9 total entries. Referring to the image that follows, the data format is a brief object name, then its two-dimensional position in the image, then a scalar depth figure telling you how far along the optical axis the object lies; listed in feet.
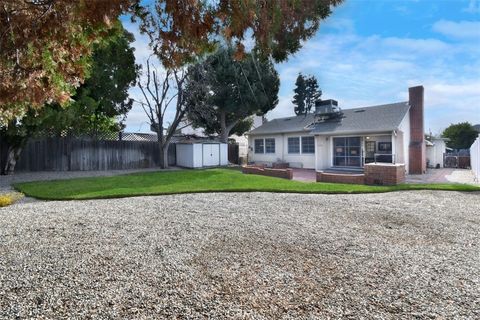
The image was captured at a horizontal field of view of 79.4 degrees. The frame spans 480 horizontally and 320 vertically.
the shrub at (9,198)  24.79
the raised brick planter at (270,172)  44.97
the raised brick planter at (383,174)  36.29
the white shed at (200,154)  66.23
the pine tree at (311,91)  141.49
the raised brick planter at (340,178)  38.58
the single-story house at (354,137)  54.44
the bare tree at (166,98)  63.62
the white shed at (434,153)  71.31
